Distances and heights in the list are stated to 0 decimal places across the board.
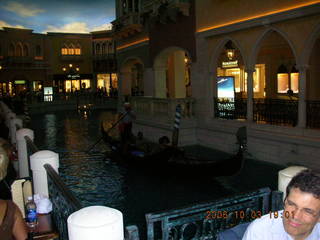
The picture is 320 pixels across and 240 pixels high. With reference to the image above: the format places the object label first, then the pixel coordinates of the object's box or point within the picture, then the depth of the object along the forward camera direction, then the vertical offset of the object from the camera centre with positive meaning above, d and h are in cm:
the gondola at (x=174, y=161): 648 -127
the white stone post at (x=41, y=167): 359 -67
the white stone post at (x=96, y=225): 173 -61
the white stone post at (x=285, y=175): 278 -63
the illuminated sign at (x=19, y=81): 3027 +156
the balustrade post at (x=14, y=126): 738 -52
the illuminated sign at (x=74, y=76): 3191 +200
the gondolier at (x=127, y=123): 990 -69
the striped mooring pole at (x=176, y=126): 875 -73
